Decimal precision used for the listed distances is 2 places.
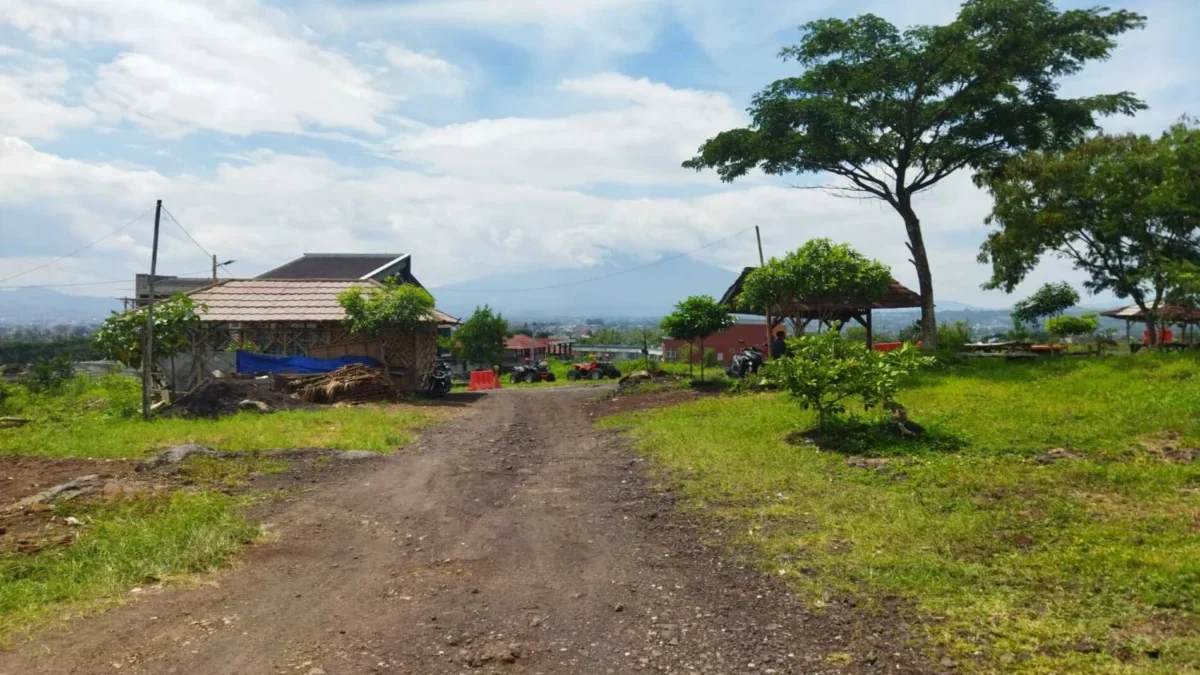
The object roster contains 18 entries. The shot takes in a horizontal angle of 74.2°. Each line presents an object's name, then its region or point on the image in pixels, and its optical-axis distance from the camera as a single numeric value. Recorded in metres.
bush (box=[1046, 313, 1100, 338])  38.16
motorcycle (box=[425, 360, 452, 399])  24.48
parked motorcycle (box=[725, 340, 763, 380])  24.59
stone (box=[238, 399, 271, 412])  18.09
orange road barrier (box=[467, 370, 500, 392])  30.25
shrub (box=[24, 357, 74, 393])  23.22
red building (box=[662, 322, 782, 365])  52.91
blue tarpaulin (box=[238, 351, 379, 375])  22.38
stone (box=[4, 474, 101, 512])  8.60
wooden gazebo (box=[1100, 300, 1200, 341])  26.51
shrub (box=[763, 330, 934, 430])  11.37
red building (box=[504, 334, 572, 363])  70.69
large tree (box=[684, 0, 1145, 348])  19.53
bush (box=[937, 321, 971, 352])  28.69
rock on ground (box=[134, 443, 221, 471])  11.30
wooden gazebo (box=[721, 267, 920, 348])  21.77
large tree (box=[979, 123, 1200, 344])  18.83
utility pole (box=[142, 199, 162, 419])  17.38
